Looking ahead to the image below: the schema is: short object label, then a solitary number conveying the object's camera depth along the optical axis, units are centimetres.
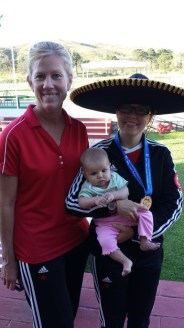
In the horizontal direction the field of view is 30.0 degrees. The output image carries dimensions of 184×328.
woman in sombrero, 171
